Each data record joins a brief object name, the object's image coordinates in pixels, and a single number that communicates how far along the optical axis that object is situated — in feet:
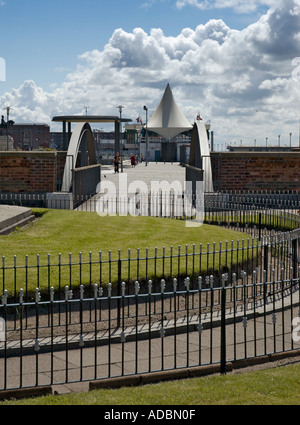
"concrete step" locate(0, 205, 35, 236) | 49.71
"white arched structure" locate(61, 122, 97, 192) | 77.61
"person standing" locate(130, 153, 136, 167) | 187.21
